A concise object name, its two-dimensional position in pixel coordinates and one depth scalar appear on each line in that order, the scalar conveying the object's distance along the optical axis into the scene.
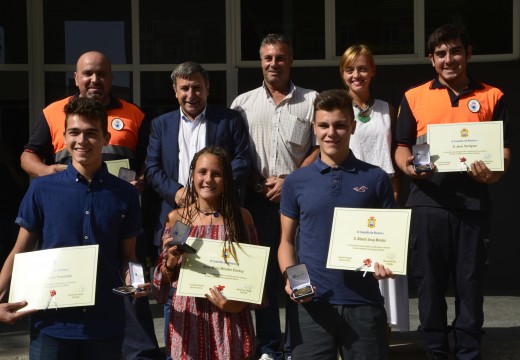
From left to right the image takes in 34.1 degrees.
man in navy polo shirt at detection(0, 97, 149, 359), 3.93
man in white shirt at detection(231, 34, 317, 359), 5.45
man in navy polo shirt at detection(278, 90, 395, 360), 4.04
